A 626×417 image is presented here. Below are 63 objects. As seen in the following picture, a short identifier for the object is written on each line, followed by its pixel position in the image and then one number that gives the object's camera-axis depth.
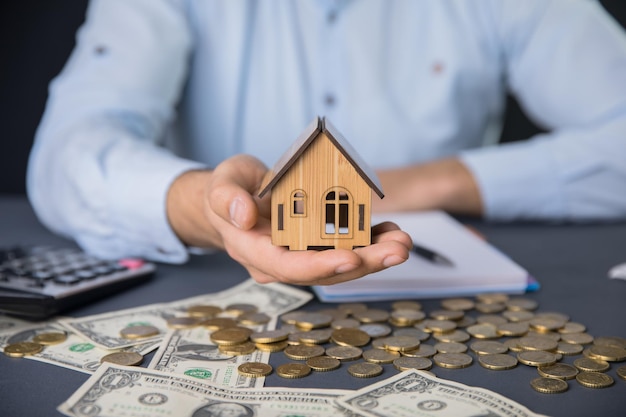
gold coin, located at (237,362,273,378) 0.71
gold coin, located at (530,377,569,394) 0.67
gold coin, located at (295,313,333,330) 0.85
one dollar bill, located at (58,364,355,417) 0.63
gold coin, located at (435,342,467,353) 0.78
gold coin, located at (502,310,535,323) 0.88
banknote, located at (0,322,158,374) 0.75
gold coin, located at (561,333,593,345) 0.80
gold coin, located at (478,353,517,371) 0.73
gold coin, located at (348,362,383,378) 0.71
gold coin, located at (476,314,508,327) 0.87
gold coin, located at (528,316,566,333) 0.84
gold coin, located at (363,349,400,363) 0.75
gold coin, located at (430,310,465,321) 0.88
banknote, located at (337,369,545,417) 0.63
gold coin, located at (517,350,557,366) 0.73
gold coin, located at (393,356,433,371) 0.73
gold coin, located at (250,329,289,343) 0.80
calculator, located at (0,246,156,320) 0.87
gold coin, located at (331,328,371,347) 0.79
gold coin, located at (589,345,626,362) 0.75
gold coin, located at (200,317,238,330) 0.86
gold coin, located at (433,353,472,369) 0.74
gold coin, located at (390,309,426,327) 0.86
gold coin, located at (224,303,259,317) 0.92
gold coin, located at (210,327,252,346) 0.80
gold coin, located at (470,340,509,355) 0.77
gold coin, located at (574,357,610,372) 0.72
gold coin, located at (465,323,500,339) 0.82
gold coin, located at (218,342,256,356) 0.78
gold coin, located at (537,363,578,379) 0.70
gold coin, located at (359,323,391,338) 0.82
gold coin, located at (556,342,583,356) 0.77
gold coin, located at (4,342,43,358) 0.76
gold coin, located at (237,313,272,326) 0.87
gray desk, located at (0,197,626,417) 0.66
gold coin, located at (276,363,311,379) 0.71
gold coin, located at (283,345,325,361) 0.76
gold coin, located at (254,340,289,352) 0.78
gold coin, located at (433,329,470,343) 0.81
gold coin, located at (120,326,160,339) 0.82
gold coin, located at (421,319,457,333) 0.84
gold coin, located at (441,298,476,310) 0.92
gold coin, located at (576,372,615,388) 0.69
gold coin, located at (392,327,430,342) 0.82
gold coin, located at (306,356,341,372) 0.73
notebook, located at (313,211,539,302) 0.98
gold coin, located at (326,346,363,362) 0.75
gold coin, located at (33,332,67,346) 0.80
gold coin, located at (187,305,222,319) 0.90
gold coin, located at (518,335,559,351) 0.78
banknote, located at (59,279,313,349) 0.82
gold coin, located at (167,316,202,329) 0.85
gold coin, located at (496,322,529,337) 0.83
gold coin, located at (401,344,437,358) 0.76
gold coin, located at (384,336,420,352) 0.77
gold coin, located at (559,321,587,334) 0.84
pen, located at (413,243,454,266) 1.04
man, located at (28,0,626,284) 1.42
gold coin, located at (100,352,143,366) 0.74
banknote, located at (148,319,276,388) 0.71
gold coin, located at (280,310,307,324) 0.87
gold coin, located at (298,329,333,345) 0.80
